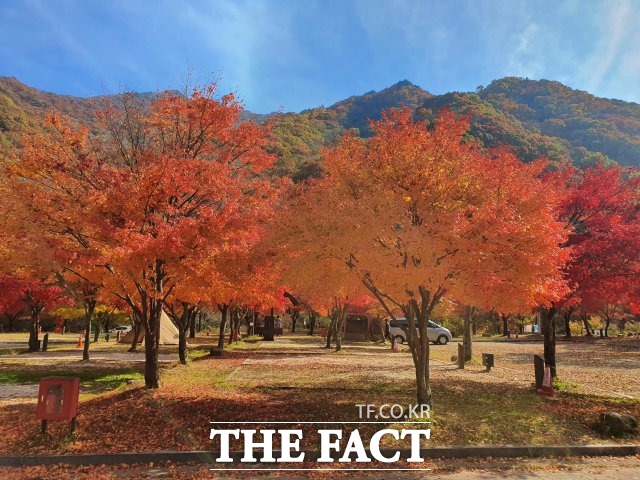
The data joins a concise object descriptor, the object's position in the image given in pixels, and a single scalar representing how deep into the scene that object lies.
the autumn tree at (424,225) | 8.65
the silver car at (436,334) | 33.65
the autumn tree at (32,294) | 23.28
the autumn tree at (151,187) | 10.24
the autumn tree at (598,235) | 13.53
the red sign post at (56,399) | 7.59
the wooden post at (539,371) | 11.99
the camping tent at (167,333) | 31.09
